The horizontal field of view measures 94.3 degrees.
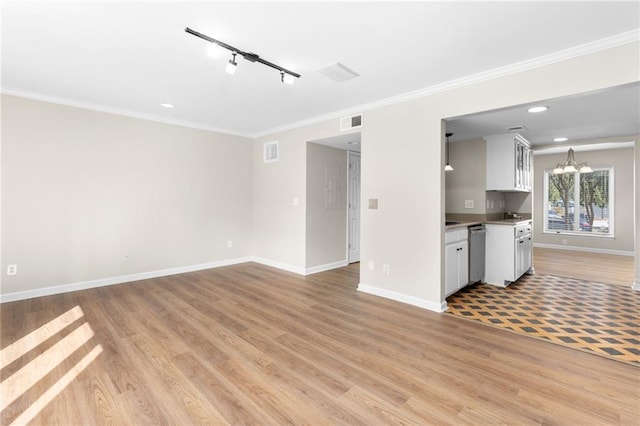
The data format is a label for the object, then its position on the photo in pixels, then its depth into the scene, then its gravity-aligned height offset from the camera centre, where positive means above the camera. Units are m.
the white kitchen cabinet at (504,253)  4.42 -0.59
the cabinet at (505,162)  4.75 +0.86
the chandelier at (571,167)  5.78 +1.10
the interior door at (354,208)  5.96 +0.12
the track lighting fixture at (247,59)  2.40 +1.43
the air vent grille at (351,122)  4.22 +1.34
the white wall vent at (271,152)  5.59 +1.19
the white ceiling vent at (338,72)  2.95 +1.46
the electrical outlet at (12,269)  3.69 -0.71
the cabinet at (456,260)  3.74 -0.60
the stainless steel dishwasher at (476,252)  4.30 -0.56
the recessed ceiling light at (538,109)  3.54 +1.29
